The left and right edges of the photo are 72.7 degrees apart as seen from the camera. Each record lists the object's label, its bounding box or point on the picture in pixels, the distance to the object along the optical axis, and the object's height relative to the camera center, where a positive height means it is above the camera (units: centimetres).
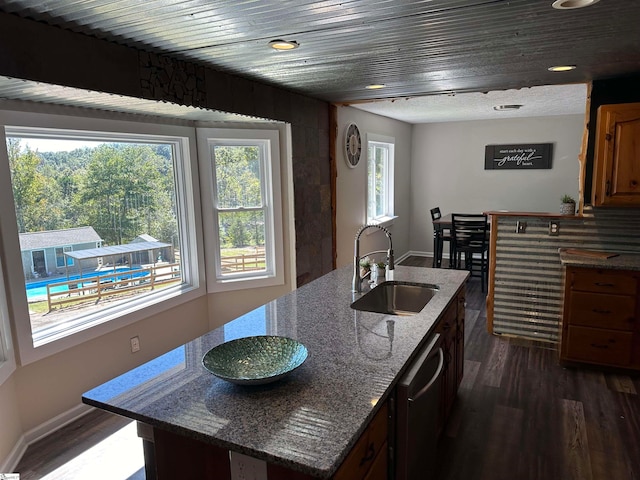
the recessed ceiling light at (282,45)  220 +70
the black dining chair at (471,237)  549 -77
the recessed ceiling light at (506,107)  536 +85
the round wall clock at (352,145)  495 +41
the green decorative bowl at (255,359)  149 -65
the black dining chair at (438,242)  612 -91
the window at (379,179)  605 +0
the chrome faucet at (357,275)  258 -57
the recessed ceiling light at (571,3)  174 +68
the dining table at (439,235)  613 -82
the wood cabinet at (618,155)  310 +13
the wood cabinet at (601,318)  315 -107
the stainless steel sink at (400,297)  268 -73
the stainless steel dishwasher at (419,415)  160 -93
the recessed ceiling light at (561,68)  291 +71
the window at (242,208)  388 -23
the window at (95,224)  267 -27
